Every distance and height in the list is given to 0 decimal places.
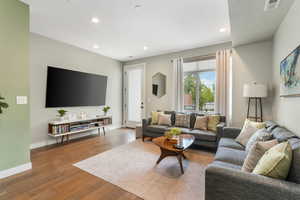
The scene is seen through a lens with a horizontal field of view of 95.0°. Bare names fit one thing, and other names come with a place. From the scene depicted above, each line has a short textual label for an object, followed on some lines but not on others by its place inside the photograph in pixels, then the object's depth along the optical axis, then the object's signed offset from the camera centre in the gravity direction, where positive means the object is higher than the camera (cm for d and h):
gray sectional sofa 106 -69
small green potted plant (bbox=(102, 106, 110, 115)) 488 -31
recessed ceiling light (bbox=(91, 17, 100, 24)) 272 +163
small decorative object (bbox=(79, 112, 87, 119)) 420 -46
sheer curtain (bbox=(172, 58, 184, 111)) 462 +57
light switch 232 +1
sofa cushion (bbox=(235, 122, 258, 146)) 239 -58
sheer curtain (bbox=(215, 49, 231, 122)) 380 +56
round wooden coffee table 232 -79
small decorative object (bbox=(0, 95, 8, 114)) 198 -6
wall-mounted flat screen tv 365 +36
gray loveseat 314 -79
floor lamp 299 +18
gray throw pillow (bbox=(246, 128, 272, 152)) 187 -49
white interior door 554 +28
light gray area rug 186 -121
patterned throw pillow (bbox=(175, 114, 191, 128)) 388 -55
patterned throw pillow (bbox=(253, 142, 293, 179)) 114 -53
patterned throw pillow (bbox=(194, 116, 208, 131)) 355 -57
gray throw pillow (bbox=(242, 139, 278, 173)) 140 -56
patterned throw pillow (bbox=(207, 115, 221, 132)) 345 -53
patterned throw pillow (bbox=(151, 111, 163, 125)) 425 -54
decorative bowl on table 269 -65
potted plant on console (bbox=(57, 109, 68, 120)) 367 -34
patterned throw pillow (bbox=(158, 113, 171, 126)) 408 -57
